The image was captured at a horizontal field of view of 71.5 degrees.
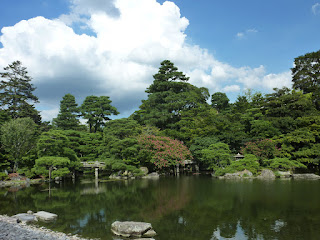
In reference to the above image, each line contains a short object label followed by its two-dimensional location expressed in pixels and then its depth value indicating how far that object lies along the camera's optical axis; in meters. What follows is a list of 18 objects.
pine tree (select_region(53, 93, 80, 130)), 34.53
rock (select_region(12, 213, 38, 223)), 9.56
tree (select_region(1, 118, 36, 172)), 22.25
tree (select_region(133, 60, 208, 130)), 32.31
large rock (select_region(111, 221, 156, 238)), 7.62
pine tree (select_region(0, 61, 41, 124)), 33.19
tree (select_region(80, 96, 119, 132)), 36.97
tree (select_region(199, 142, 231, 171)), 23.16
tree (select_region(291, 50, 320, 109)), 31.59
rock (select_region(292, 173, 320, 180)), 19.91
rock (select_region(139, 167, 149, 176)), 25.12
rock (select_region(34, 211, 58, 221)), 9.74
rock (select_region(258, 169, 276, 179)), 20.91
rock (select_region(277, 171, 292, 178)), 21.27
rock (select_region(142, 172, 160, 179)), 24.58
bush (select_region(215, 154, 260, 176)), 21.73
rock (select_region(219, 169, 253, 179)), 21.30
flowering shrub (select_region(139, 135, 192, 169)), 24.45
